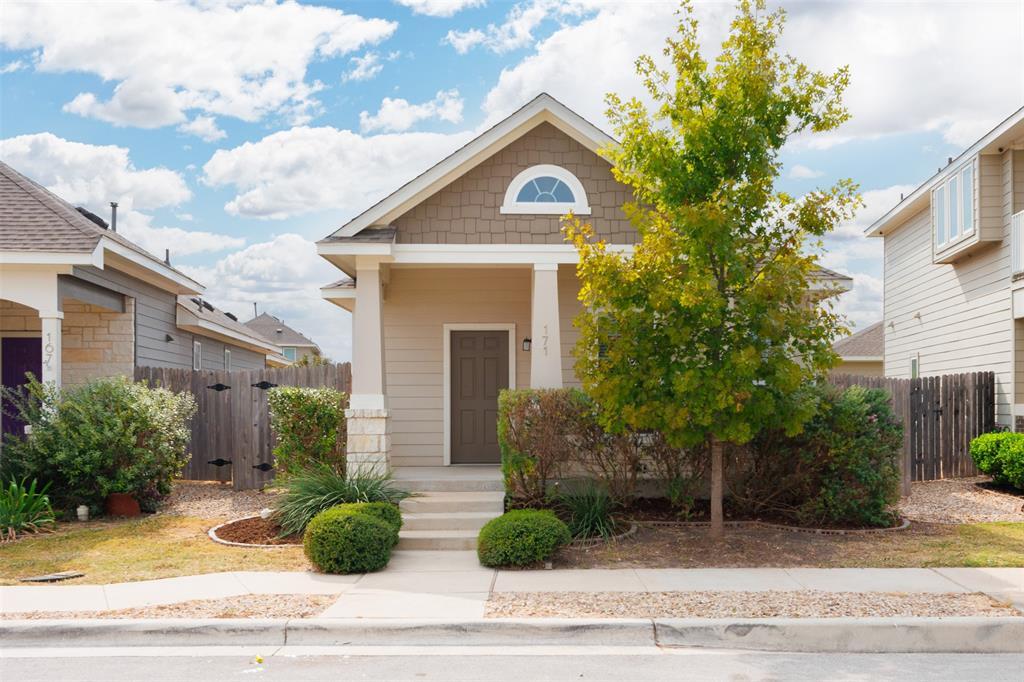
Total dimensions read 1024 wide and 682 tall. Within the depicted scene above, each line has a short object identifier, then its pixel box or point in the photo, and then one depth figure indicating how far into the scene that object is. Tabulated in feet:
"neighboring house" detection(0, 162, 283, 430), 42.83
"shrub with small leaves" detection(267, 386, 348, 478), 41.45
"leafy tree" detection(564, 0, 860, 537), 31.37
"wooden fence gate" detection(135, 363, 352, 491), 49.03
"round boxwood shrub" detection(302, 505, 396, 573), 30.12
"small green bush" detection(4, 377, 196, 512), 40.27
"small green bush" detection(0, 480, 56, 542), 36.50
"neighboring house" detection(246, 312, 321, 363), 159.50
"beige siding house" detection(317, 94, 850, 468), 40.86
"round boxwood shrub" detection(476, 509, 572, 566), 30.50
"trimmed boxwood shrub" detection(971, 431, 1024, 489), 47.83
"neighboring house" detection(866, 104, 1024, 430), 53.31
